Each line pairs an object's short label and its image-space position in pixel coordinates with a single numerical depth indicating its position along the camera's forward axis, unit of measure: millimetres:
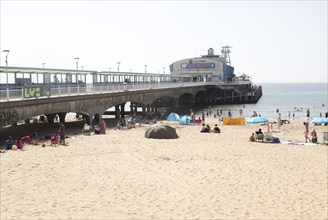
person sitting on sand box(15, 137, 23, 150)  20547
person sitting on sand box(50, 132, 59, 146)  22078
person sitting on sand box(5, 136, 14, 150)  20438
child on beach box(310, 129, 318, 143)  24625
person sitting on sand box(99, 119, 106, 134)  27789
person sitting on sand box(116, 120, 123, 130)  31894
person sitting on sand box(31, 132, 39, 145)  22223
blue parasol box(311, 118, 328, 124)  34750
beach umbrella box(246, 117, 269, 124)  31416
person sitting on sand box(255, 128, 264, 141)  25281
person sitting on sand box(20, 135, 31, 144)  21938
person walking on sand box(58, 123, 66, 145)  22453
